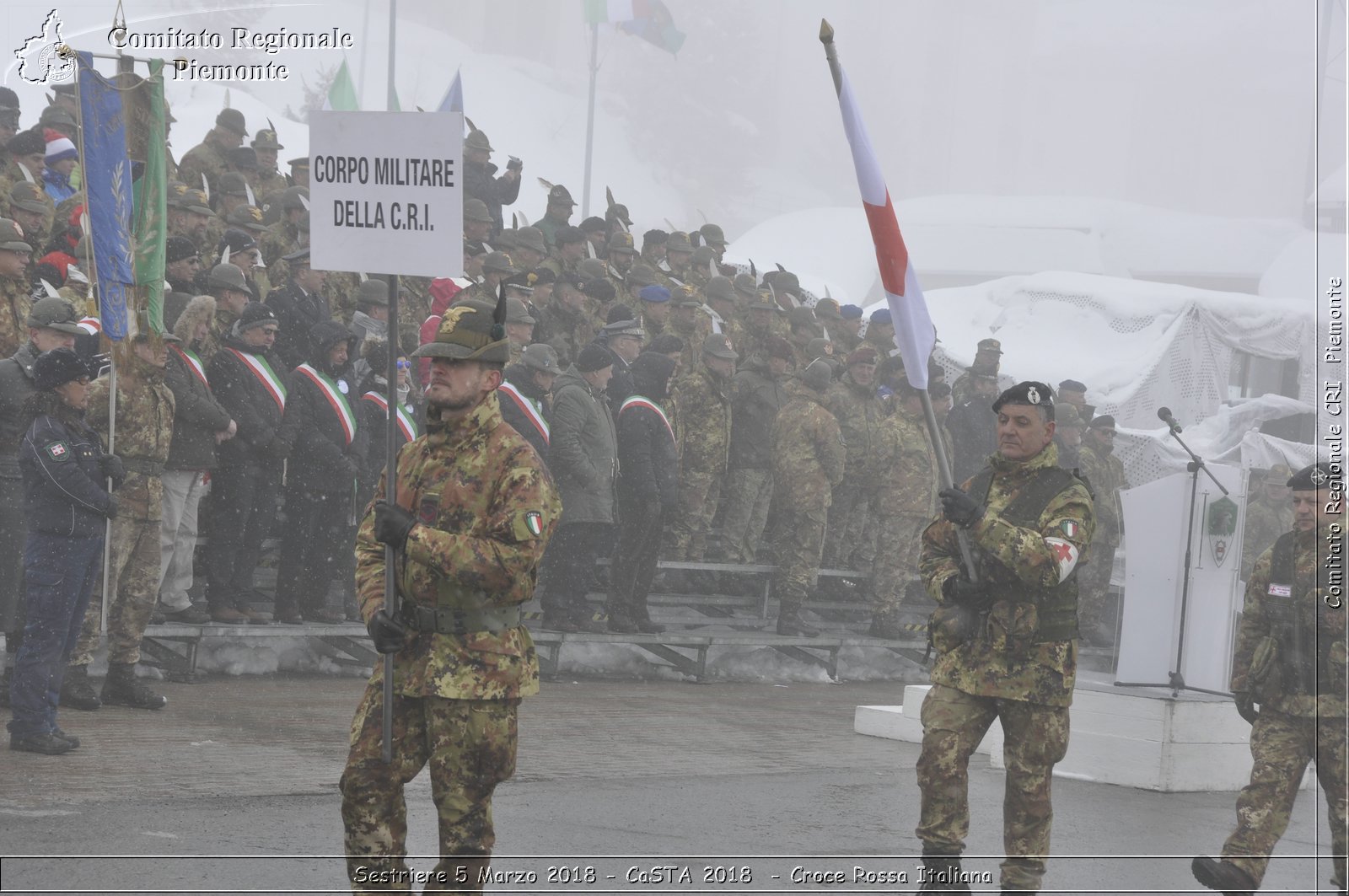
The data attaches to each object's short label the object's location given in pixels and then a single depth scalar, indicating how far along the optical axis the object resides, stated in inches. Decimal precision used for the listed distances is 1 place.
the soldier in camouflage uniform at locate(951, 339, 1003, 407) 680.4
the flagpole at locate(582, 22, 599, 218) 838.5
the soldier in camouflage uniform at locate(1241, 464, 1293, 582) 603.2
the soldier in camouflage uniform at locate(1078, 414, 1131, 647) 674.2
